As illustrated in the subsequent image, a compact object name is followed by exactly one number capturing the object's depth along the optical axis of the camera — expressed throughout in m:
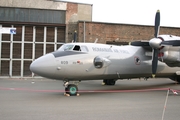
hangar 28.19
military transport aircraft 12.70
